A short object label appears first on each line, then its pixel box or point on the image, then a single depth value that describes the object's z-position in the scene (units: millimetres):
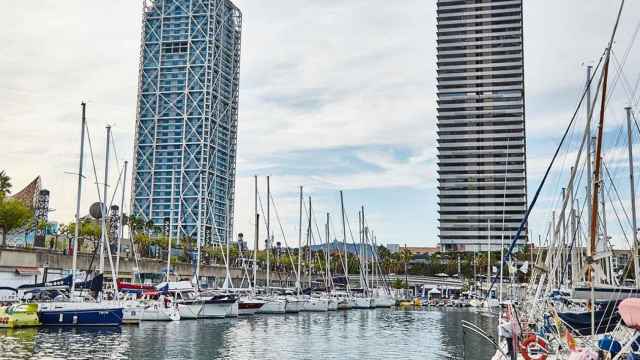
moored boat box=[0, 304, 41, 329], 56562
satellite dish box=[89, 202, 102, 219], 122794
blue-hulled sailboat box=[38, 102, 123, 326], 58219
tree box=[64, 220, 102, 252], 117475
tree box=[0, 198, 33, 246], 83188
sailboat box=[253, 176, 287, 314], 91750
